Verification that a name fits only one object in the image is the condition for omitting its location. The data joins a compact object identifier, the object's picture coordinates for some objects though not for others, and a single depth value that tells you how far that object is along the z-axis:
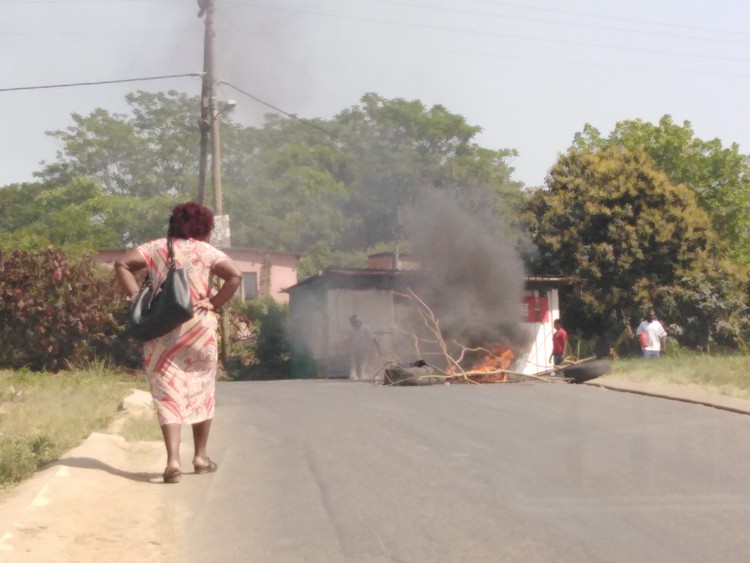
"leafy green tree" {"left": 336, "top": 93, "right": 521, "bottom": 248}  62.94
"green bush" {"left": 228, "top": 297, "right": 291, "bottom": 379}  33.62
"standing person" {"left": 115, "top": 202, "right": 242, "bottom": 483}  7.75
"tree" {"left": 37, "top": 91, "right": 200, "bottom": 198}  66.38
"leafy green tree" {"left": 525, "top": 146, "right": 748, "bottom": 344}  32.44
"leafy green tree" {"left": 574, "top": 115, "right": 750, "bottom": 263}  42.03
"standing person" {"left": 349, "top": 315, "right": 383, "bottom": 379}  26.56
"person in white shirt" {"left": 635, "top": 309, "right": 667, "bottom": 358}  23.98
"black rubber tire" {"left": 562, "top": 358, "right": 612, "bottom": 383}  19.11
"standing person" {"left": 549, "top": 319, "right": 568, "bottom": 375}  24.58
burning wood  20.84
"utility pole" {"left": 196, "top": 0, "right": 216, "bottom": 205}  27.34
